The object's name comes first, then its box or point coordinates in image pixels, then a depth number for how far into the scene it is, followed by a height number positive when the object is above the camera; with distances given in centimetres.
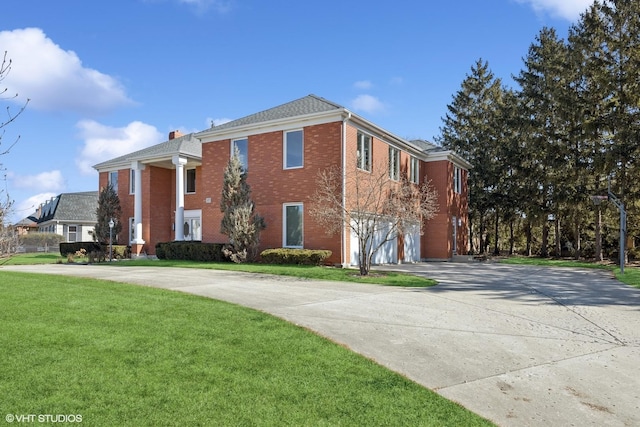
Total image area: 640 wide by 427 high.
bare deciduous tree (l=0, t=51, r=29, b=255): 579 +5
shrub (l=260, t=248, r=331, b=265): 1767 -87
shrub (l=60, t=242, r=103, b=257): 2761 -75
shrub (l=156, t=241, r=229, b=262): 2036 -79
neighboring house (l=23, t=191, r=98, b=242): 4259 +190
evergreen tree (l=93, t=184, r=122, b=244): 2698 +132
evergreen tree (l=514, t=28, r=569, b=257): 2842 +732
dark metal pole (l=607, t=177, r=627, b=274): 1862 +23
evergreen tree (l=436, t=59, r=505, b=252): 3619 +891
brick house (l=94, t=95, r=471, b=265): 1900 +329
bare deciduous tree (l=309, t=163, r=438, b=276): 1598 +111
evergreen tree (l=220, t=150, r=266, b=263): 1917 +78
